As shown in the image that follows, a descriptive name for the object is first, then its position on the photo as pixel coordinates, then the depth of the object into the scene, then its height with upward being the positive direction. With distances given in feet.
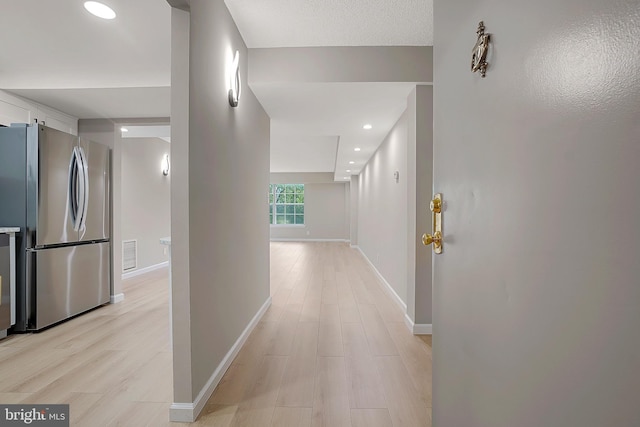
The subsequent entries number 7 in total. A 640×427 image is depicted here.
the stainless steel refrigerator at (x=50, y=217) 9.30 -0.27
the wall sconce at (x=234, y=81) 7.16 +2.95
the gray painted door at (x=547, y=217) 1.36 -0.04
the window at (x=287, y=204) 41.75 +0.71
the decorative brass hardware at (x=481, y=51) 2.47 +1.27
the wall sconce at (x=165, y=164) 20.29 +2.87
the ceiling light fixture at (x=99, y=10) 6.47 +4.17
